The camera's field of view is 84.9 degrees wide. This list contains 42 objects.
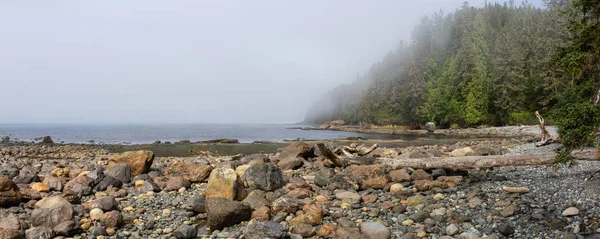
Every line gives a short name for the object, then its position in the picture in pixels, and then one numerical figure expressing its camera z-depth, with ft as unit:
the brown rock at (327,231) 22.36
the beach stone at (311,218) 24.12
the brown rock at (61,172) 42.18
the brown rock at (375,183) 33.73
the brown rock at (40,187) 33.60
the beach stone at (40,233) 21.93
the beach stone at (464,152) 48.02
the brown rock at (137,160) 43.19
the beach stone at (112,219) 24.70
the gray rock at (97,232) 23.20
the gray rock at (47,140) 148.87
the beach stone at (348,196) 29.35
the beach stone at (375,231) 21.57
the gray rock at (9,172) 39.34
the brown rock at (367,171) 38.01
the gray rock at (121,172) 38.83
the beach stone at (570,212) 21.50
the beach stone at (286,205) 26.53
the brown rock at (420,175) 35.17
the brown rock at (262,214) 25.73
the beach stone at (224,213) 24.35
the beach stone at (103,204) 27.12
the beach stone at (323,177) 35.43
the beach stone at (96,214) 25.81
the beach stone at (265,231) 21.35
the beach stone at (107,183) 35.68
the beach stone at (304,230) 22.53
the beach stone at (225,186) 30.22
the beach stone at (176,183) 35.84
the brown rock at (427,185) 31.65
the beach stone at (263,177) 33.65
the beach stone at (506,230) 20.62
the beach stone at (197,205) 27.78
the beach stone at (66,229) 22.88
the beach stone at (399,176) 35.22
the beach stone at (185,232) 22.81
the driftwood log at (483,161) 29.01
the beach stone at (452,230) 21.63
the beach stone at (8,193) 28.02
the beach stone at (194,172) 39.09
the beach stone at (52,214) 23.98
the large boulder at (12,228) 21.15
